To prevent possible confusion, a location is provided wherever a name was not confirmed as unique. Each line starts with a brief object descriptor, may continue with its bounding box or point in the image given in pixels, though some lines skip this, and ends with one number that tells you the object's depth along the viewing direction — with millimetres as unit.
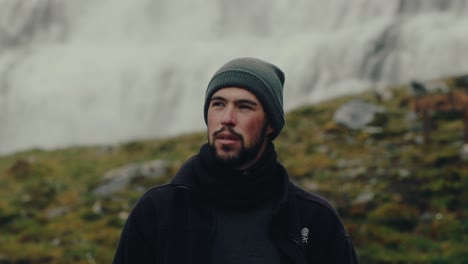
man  3463
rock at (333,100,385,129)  23980
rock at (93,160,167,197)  19547
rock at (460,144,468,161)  17500
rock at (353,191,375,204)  15312
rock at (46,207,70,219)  17477
